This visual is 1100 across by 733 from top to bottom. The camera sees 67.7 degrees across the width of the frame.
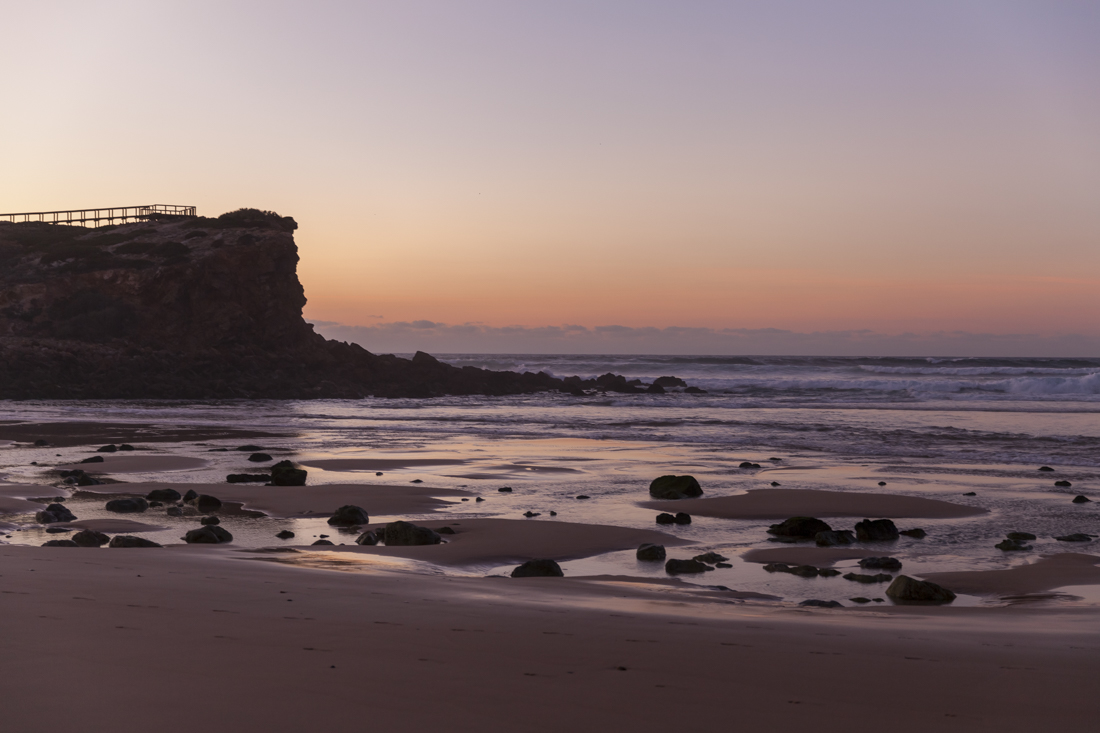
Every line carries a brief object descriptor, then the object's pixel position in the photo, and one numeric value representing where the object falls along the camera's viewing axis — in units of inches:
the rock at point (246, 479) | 529.7
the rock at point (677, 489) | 490.9
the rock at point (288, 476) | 518.9
